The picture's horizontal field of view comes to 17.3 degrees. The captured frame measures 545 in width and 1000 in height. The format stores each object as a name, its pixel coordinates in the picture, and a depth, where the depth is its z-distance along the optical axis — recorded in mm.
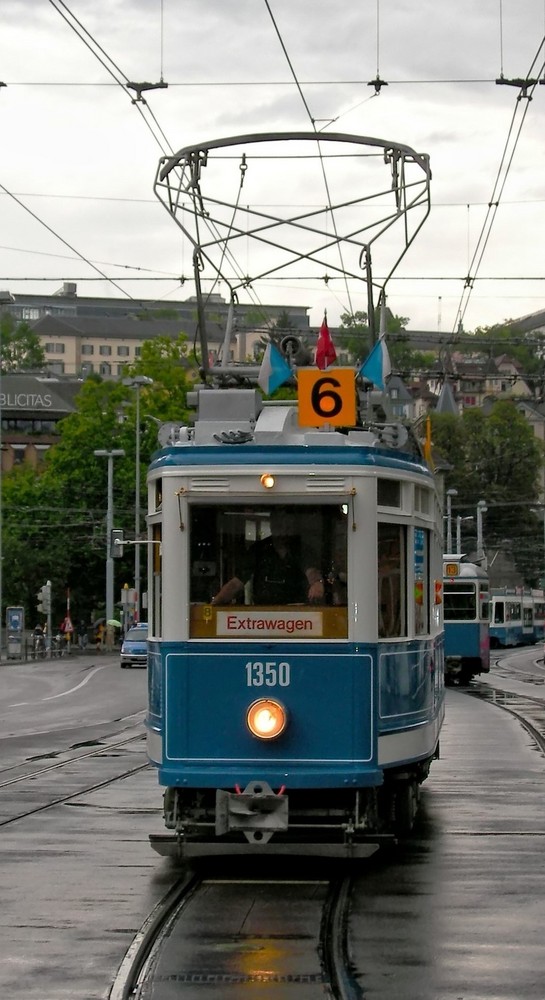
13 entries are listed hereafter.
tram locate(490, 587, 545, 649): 77812
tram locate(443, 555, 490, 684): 42656
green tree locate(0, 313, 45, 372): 156875
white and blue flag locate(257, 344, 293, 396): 12383
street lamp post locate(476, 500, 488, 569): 89125
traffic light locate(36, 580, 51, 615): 66500
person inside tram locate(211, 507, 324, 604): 10539
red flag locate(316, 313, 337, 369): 11914
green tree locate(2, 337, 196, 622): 77312
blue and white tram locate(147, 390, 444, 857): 10258
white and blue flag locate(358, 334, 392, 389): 12289
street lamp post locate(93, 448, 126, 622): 69938
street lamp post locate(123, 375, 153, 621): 63969
